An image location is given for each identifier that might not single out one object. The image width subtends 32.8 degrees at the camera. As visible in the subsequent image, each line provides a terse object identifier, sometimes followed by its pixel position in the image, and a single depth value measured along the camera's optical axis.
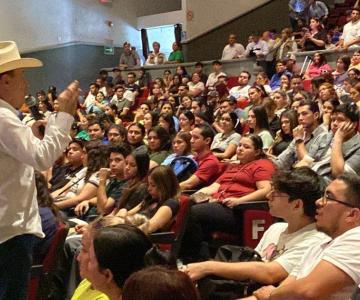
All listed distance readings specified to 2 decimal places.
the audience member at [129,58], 12.55
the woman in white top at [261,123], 5.27
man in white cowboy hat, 2.10
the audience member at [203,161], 4.41
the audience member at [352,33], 8.12
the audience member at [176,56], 11.82
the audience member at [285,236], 2.31
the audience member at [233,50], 10.71
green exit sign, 13.56
